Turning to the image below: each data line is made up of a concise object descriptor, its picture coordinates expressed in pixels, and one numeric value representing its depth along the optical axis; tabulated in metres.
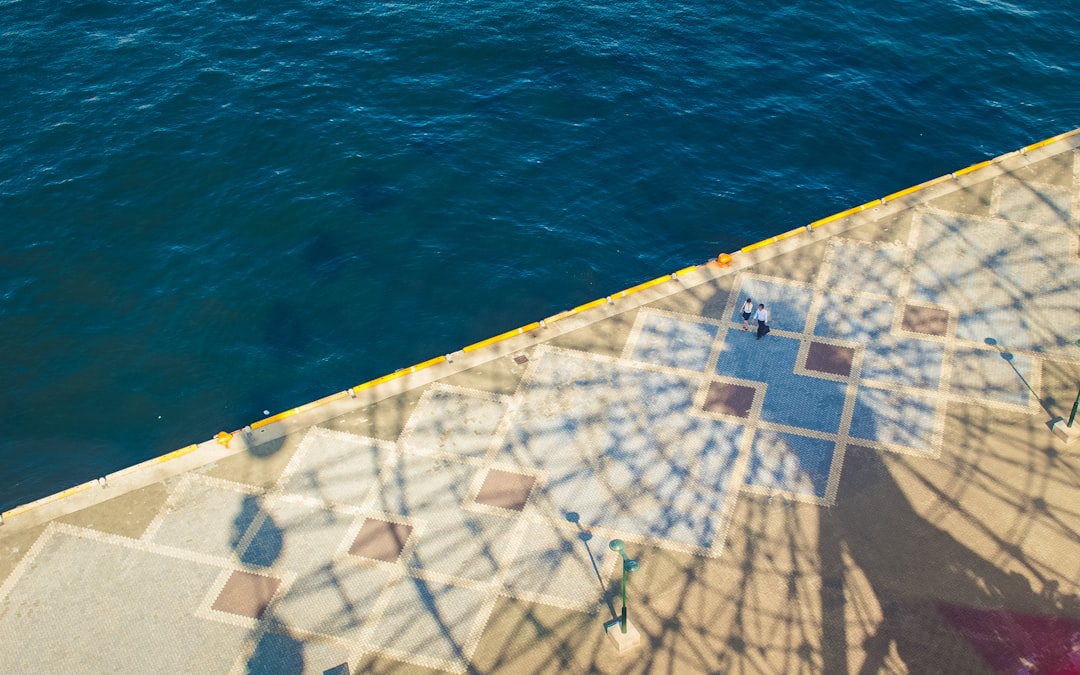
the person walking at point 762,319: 53.00
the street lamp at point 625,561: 37.09
